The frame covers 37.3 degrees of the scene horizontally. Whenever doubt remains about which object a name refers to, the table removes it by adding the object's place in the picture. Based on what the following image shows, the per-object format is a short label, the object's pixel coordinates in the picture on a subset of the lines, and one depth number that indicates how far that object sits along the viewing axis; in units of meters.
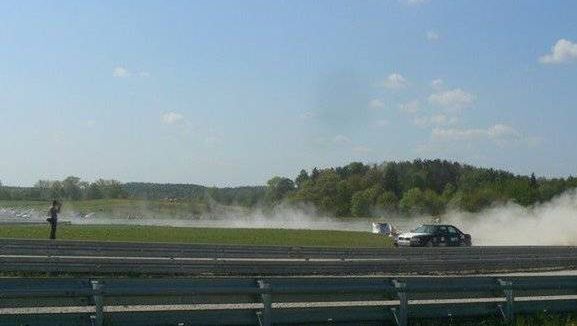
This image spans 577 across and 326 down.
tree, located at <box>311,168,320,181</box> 159.64
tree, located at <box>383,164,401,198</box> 152.38
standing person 33.69
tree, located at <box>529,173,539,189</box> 106.82
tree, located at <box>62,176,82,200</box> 190.88
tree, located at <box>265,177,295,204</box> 167.62
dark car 42.98
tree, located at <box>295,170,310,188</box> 169.12
